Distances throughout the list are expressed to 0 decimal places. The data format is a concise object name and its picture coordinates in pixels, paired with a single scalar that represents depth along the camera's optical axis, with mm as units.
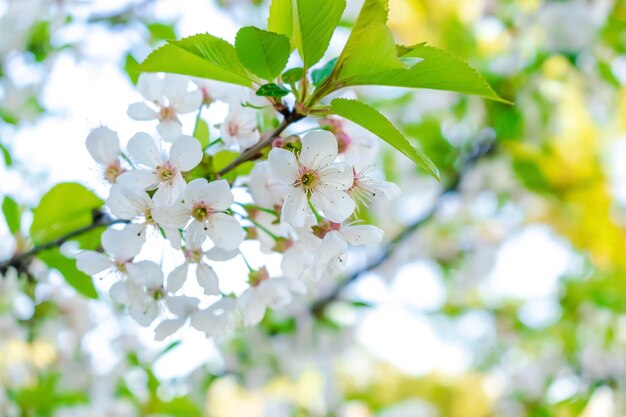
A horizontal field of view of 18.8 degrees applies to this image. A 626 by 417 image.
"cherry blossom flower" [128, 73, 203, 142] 575
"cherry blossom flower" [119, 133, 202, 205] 544
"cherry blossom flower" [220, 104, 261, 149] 566
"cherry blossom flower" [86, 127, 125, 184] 566
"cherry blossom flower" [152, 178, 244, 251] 541
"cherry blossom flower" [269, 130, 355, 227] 541
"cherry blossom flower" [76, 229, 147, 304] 560
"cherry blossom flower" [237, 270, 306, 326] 584
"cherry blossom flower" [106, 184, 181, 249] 547
